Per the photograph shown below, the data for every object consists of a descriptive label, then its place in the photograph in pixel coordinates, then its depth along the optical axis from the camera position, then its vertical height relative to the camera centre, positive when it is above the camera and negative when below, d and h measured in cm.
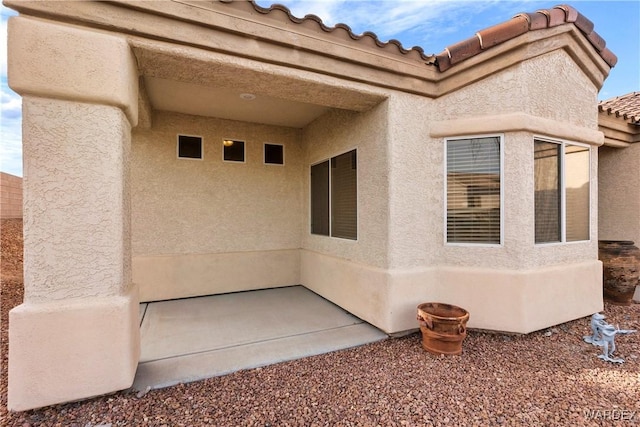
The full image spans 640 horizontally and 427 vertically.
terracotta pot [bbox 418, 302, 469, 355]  477 -204
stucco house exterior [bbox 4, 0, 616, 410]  349 +83
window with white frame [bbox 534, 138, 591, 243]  581 +41
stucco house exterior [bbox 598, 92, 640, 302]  797 +99
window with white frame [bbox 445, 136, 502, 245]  561 +42
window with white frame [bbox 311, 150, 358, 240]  682 +38
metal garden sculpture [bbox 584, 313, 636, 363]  475 -217
